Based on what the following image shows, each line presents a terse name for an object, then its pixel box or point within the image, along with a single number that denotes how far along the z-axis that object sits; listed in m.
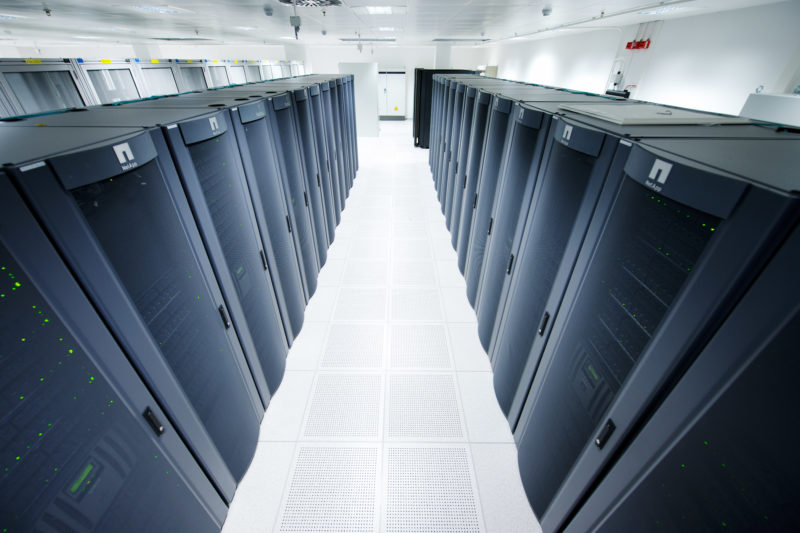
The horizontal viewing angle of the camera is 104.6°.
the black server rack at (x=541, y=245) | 1.21
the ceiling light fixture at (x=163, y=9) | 4.45
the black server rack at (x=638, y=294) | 0.68
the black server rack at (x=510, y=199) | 1.67
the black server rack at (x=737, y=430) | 0.57
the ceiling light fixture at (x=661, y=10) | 4.80
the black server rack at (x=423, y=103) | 7.99
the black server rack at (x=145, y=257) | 0.80
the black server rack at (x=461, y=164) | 3.16
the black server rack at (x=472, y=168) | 2.67
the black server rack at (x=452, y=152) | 3.68
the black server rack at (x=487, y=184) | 2.19
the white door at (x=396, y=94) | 12.09
